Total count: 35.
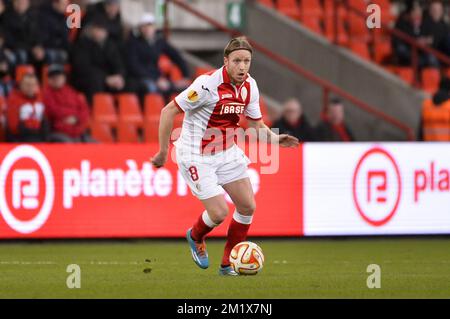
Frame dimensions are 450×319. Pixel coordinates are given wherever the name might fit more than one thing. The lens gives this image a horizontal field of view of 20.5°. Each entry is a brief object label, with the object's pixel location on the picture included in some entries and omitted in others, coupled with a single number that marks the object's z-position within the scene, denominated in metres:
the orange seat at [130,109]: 17.66
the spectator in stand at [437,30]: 22.05
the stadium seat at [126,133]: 17.53
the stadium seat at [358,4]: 22.69
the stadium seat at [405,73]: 21.66
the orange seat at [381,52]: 22.03
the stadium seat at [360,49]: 21.68
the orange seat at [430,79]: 21.50
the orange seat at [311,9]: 22.12
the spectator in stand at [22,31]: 17.64
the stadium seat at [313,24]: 21.88
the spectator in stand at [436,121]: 17.94
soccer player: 10.80
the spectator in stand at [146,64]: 18.19
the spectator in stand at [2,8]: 17.76
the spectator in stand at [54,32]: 17.83
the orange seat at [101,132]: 17.17
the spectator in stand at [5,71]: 16.88
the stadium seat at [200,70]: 19.11
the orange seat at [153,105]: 17.83
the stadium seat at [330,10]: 22.27
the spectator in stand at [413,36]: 21.69
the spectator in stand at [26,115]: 16.03
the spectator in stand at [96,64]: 17.62
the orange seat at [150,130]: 17.39
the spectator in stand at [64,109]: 16.52
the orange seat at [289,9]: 21.94
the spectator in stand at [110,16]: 18.36
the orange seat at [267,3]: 21.73
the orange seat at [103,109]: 17.52
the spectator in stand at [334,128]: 17.59
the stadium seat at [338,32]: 21.83
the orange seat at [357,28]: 22.23
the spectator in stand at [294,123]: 17.31
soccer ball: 10.89
